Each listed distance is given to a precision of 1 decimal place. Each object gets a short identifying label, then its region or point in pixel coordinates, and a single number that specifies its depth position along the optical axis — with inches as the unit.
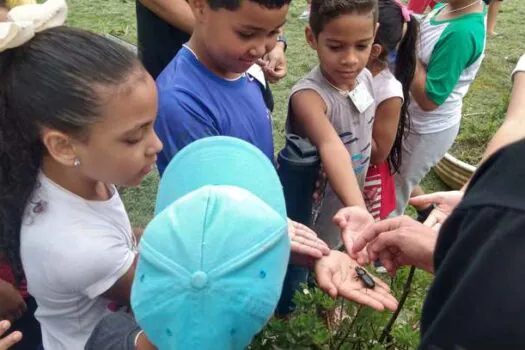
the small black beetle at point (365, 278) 53.7
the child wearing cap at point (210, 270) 33.5
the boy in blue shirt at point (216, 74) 61.5
